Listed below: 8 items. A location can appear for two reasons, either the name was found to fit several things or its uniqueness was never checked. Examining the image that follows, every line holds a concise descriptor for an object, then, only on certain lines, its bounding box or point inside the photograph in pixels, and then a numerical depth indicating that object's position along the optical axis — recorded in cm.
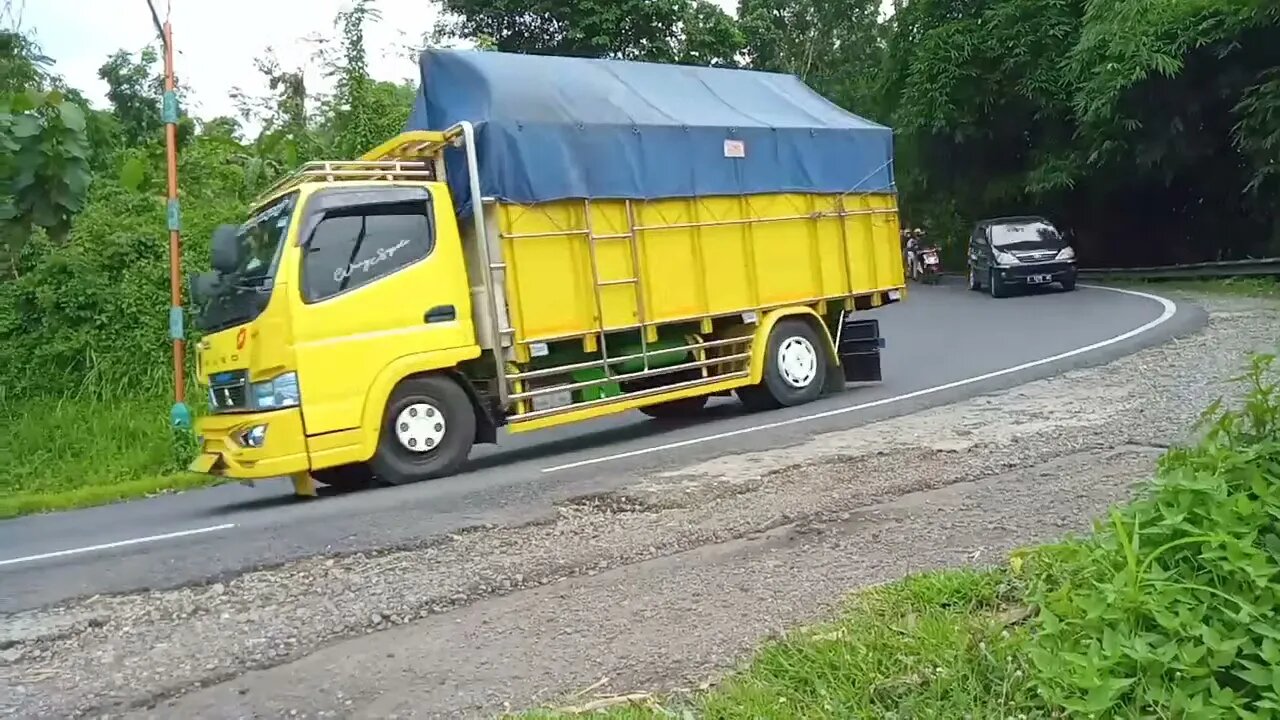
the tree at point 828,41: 4075
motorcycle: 3350
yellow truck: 821
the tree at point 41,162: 712
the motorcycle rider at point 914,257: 3416
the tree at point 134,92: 2722
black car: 2234
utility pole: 1062
